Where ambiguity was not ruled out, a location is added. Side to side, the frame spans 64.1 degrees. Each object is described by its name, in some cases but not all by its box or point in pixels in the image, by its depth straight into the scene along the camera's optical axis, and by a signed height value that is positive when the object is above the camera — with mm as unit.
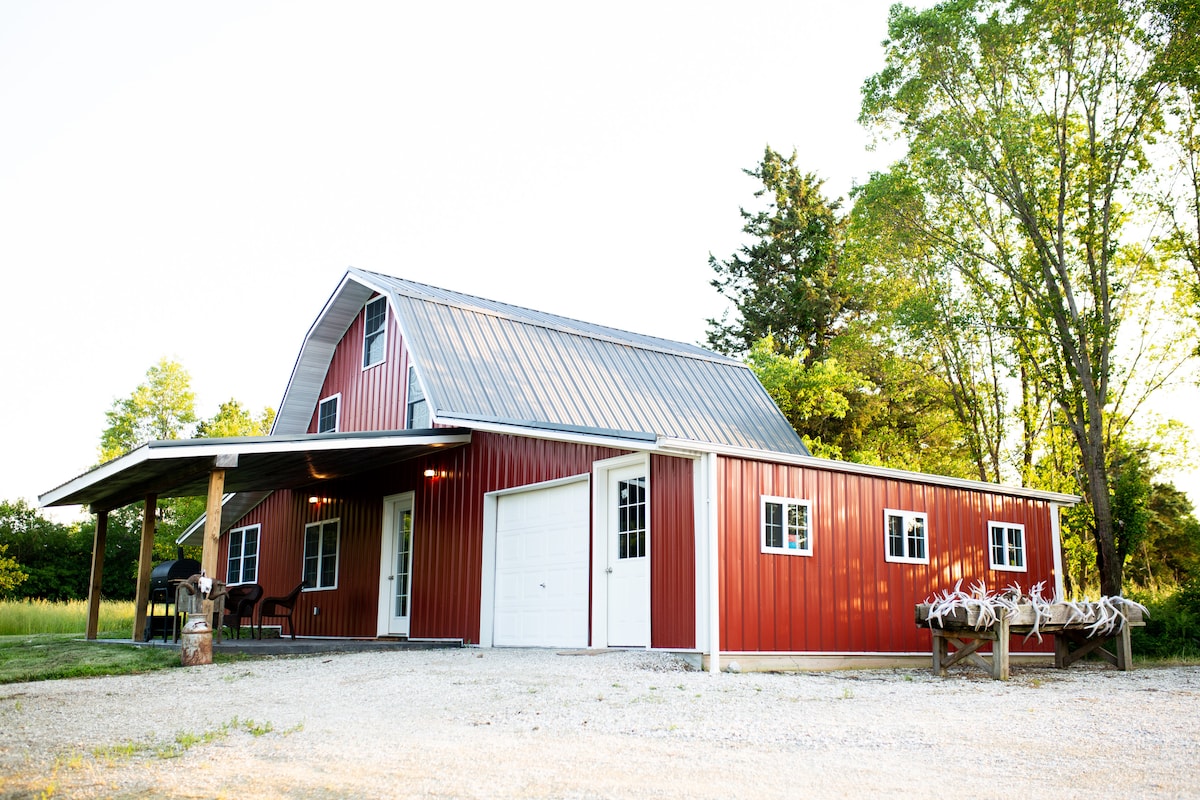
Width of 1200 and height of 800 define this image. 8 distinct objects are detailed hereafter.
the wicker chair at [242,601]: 12852 -623
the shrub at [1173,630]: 14127 -948
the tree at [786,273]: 28594 +8840
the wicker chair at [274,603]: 12805 -651
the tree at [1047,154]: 15172 +6563
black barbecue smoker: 13414 -480
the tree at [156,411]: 35284 +5277
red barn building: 9766 +708
